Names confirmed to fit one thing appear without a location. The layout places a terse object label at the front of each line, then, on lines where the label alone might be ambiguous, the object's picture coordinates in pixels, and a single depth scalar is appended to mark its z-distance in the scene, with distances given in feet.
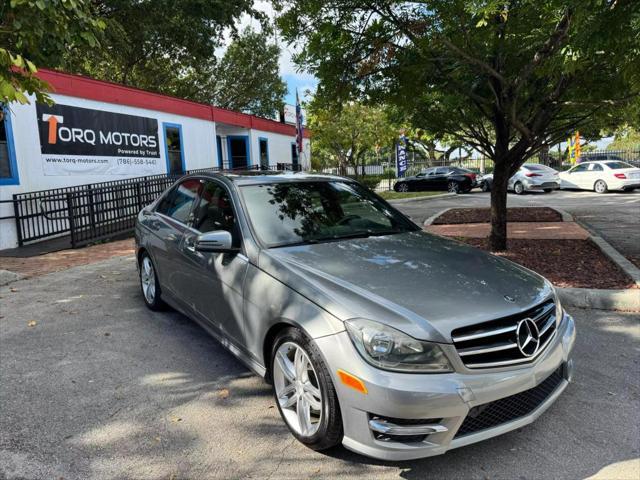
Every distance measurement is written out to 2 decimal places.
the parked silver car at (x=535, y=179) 66.80
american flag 63.06
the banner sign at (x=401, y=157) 83.15
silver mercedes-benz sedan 7.78
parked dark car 75.61
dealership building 35.01
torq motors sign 37.78
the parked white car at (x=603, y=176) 61.70
